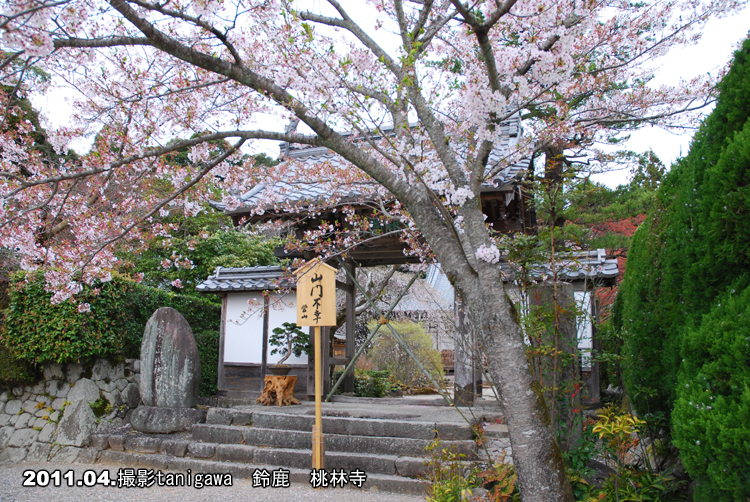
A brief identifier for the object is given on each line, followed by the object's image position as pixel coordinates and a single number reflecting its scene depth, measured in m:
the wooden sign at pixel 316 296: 5.12
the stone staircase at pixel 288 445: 4.83
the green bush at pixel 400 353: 11.45
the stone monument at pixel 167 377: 6.33
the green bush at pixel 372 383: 9.33
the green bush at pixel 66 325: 6.41
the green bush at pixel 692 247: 2.21
